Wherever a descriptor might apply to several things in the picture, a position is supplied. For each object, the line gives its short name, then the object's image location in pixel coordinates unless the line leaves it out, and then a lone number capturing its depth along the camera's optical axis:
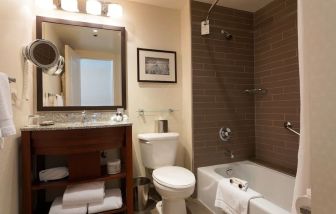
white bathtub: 1.91
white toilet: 1.63
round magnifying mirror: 1.57
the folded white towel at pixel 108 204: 1.62
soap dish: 1.69
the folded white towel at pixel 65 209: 1.54
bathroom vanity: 1.49
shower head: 2.32
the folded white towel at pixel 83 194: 1.56
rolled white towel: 1.58
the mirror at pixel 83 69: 1.90
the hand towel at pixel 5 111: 1.01
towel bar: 2.23
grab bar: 2.07
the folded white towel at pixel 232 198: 1.46
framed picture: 2.24
